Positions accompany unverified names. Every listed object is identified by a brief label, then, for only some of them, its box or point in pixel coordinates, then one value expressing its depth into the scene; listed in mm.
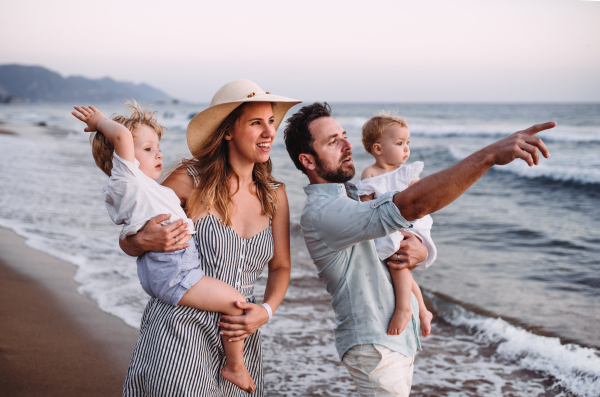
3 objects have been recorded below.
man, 2092
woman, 2146
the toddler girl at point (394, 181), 2332
